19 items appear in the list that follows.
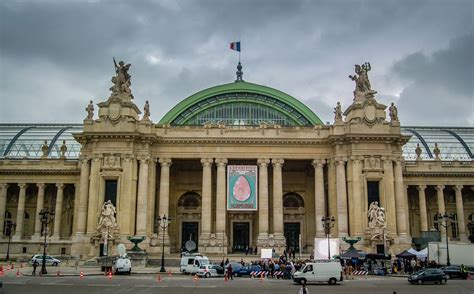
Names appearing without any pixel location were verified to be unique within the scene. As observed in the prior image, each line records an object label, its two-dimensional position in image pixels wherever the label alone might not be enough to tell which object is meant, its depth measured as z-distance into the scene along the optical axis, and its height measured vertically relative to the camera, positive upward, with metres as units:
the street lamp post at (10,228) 70.94 +1.58
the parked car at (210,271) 45.66 -2.82
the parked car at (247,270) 47.34 -2.80
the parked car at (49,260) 58.72 -2.48
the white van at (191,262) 48.09 -2.15
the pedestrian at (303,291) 22.36 -2.23
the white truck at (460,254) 49.50 -1.25
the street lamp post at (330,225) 48.32 +1.81
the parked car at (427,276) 39.50 -2.74
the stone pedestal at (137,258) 57.47 -2.10
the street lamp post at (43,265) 46.10 -2.41
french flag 79.75 +30.66
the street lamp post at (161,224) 49.70 +2.04
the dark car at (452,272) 45.41 -2.76
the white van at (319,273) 38.53 -2.48
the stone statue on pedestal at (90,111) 68.06 +17.25
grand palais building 65.50 +7.83
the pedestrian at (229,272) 43.22 -2.72
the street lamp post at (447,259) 48.56 -1.71
